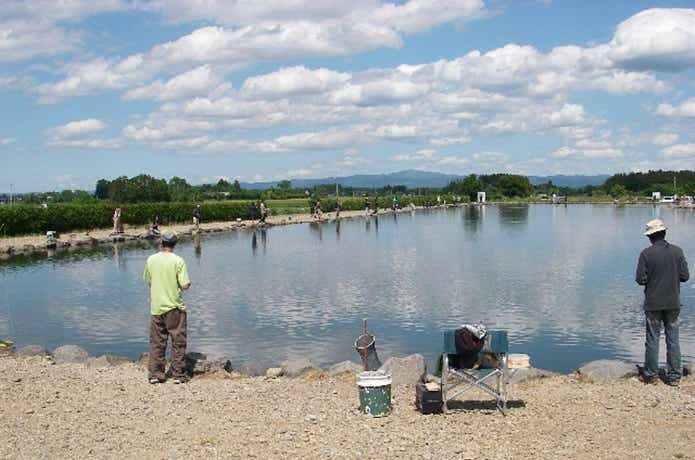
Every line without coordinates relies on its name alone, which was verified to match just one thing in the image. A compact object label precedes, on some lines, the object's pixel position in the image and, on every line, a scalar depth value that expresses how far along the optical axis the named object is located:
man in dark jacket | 8.44
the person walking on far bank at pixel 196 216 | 41.06
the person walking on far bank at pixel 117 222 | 36.34
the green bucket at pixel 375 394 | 7.36
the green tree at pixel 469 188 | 107.62
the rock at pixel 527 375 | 8.91
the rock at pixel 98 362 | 10.11
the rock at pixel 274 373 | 9.47
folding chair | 7.54
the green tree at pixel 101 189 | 96.50
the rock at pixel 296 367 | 9.54
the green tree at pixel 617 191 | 99.78
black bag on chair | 7.54
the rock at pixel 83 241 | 33.06
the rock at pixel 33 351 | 10.98
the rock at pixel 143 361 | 10.08
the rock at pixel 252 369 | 9.75
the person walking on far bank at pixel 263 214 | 47.59
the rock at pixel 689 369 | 8.93
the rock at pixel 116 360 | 10.28
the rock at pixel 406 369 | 8.88
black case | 7.48
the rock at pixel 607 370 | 8.94
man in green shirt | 8.99
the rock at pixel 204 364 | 9.48
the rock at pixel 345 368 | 9.50
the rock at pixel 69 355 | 10.55
